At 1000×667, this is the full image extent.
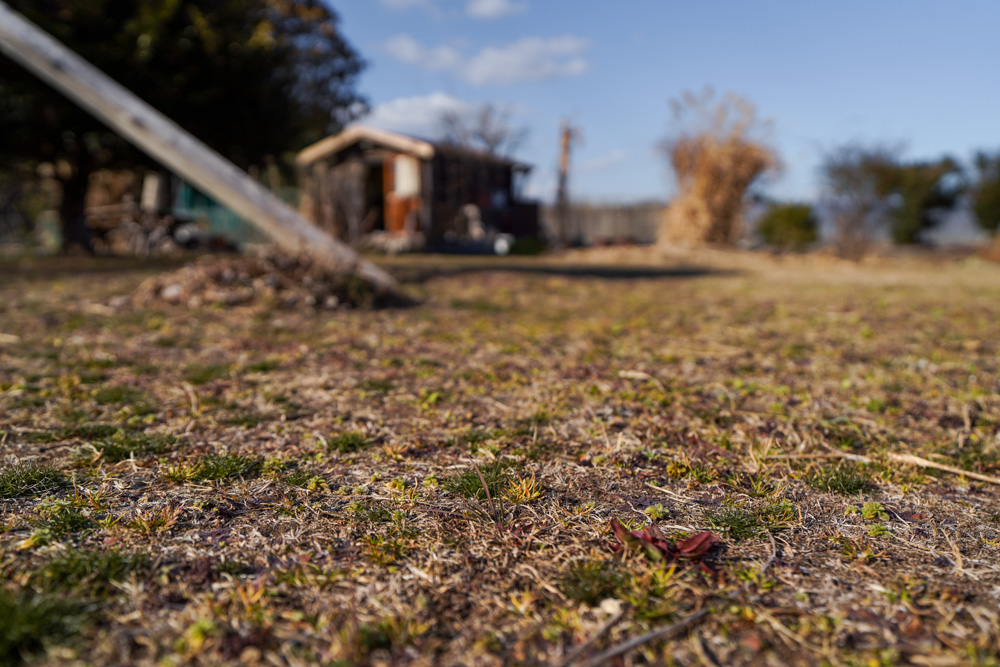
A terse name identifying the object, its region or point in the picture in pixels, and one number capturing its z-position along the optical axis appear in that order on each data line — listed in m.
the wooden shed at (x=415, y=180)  18.81
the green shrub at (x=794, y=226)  21.86
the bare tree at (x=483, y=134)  19.19
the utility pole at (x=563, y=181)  19.53
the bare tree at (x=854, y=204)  16.91
